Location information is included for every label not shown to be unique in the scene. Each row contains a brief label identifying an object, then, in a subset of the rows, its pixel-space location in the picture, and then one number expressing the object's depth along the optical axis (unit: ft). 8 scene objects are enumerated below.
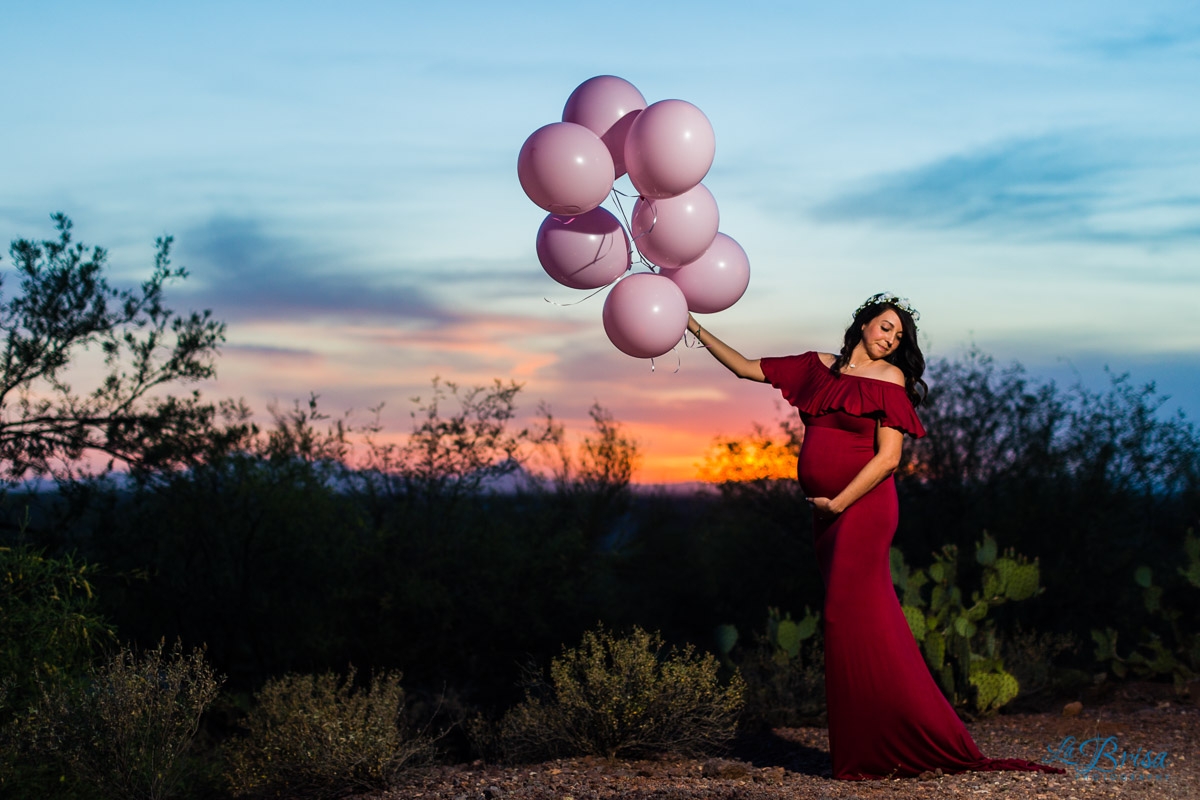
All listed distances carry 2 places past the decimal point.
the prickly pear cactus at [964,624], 26.86
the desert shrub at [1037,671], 30.27
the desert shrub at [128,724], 18.49
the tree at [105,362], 34.45
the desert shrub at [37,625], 22.62
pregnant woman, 18.47
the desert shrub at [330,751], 19.67
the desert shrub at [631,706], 21.40
